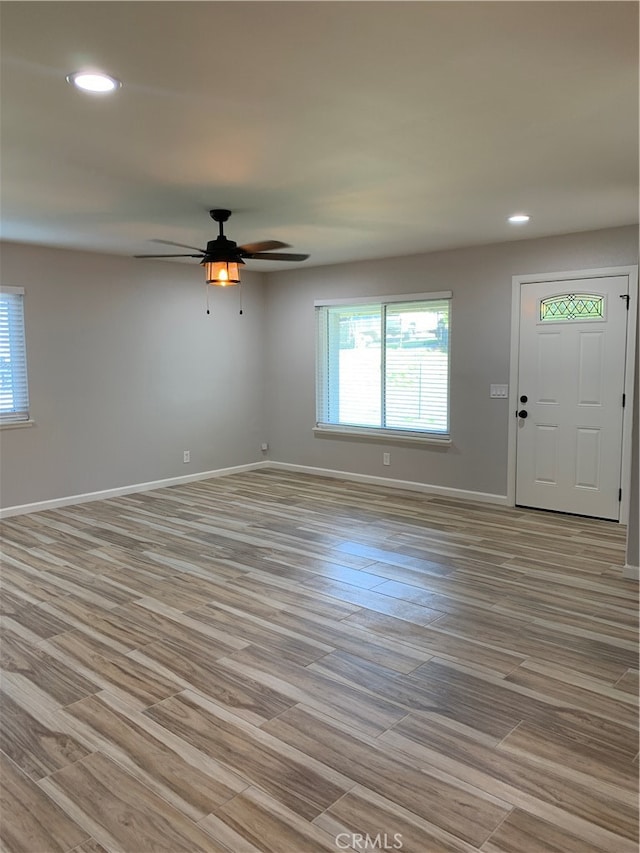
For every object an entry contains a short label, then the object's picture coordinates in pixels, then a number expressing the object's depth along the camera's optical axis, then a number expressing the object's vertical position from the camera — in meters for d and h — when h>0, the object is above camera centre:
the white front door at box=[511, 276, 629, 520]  5.26 -0.11
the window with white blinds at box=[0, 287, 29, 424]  5.61 +0.22
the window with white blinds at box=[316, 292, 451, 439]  6.43 +0.19
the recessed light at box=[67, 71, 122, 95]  2.25 +1.15
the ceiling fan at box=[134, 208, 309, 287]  4.29 +0.90
